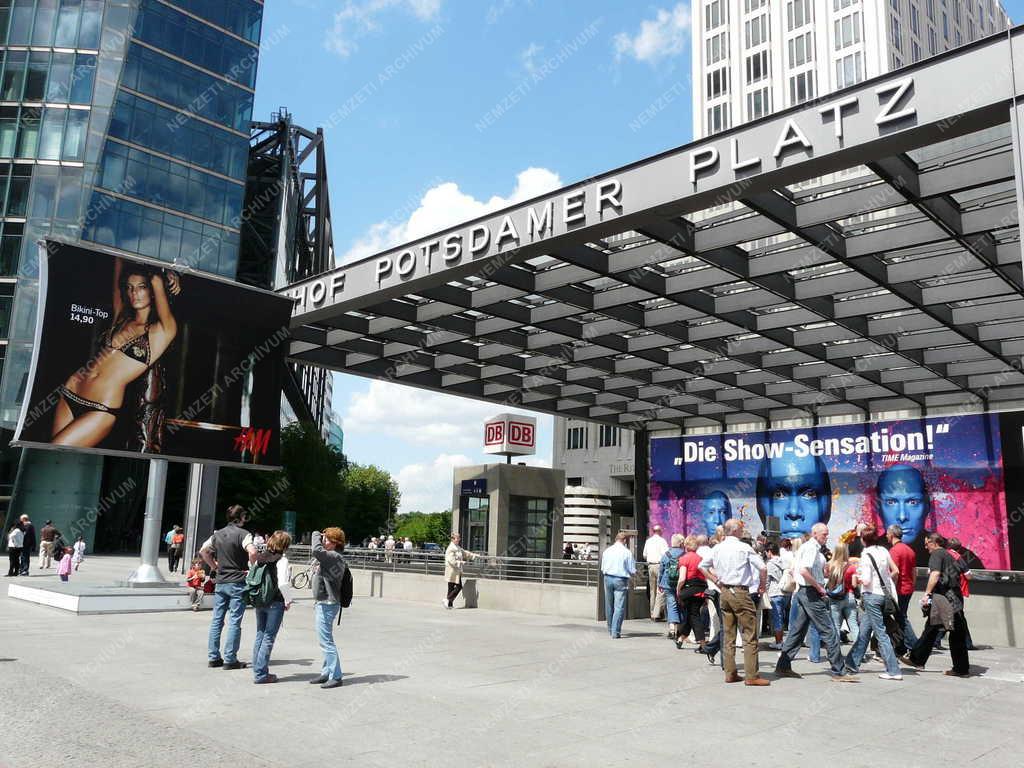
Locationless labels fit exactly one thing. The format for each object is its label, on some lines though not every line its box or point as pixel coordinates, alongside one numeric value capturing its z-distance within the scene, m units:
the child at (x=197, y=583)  16.00
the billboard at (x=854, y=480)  21.36
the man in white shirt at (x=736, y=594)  9.17
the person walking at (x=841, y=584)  9.83
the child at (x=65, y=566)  21.11
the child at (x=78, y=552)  27.57
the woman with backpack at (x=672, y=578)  13.10
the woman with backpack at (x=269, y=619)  8.44
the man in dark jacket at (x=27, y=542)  22.84
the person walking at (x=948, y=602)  10.20
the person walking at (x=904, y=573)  11.60
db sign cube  27.20
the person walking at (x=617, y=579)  13.45
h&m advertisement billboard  15.67
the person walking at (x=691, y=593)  12.03
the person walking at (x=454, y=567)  18.73
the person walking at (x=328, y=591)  8.44
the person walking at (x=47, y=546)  26.47
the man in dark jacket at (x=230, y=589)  9.36
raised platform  15.20
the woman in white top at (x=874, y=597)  9.98
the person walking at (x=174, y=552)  27.36
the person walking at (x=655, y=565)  15.28
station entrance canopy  10.27
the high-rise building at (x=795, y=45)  73.25
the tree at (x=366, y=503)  91.66
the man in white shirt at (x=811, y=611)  9.64
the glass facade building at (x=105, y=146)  42.97
